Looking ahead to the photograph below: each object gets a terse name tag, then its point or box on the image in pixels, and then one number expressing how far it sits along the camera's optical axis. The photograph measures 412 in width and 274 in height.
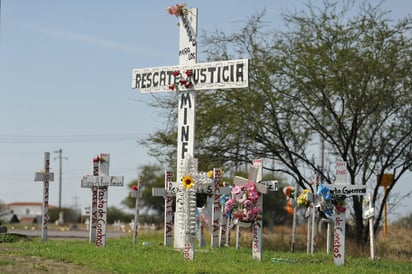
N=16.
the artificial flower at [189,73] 18.70
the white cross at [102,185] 18.45
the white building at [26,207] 110.12
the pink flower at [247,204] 16.78
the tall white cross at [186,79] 18.25
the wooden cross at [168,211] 20.75
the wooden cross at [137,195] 22.84
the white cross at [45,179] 21.11
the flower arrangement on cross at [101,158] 19.14
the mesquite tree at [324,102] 24.20
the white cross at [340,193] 16.94
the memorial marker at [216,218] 20.22
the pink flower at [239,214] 16.84
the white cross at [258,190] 16.73
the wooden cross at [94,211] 19.67
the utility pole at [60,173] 82.84
